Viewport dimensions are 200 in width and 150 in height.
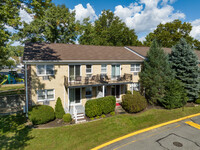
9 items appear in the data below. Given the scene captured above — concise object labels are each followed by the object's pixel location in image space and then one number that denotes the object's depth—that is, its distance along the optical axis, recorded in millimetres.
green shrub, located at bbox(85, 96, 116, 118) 13383
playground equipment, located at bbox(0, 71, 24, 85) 34194
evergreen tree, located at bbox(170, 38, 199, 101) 17578
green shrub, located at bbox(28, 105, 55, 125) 12258
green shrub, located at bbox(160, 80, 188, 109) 16016
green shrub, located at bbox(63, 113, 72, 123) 12766
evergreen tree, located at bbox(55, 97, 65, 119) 13711
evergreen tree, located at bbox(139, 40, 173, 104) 16656
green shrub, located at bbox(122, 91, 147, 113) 14711
